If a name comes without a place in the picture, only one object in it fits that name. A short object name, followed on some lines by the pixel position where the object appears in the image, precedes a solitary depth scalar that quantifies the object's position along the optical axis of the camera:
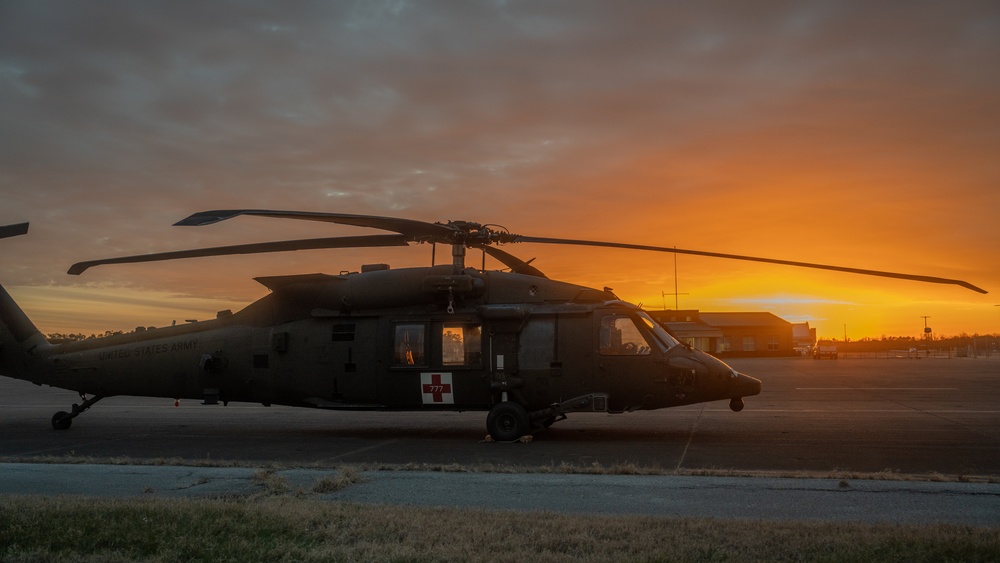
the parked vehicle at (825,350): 72.99
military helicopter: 13.60
